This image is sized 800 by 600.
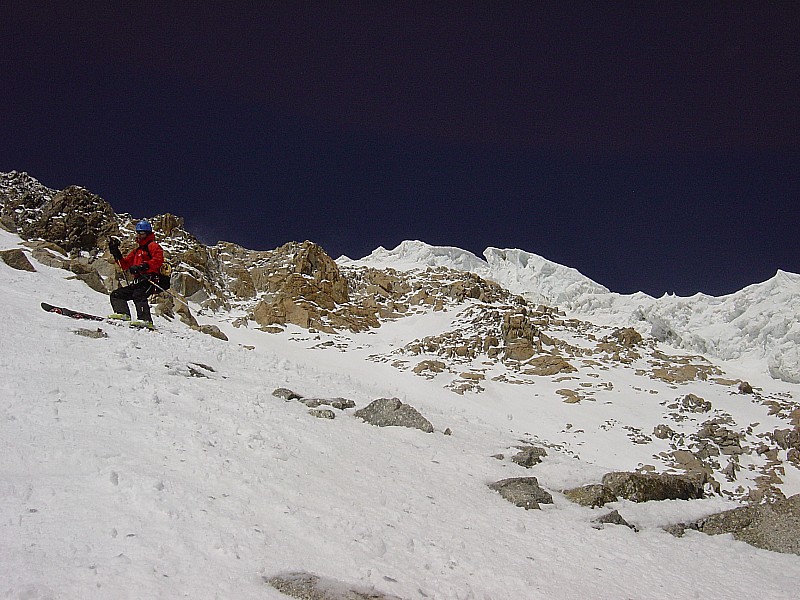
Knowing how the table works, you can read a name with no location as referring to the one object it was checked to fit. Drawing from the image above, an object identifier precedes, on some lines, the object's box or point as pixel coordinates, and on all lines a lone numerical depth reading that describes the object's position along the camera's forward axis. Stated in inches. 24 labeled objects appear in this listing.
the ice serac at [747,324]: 2618.1
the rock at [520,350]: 2028.8
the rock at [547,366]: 1847.9
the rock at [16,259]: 933.2
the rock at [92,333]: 498.0
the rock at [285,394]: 427.2
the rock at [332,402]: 420.2
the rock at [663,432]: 1234.6
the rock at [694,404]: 1432.1
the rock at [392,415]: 406.3
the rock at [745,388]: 1642.5
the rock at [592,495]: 300.4
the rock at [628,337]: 2279.8
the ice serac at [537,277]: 4874.5
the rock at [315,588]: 150.7
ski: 601.0
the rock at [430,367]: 1795.0
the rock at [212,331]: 1125.7
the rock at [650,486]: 315.9
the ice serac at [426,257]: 5241.1
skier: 657.0
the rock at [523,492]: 279.7
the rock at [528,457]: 368.8
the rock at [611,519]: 271.9
